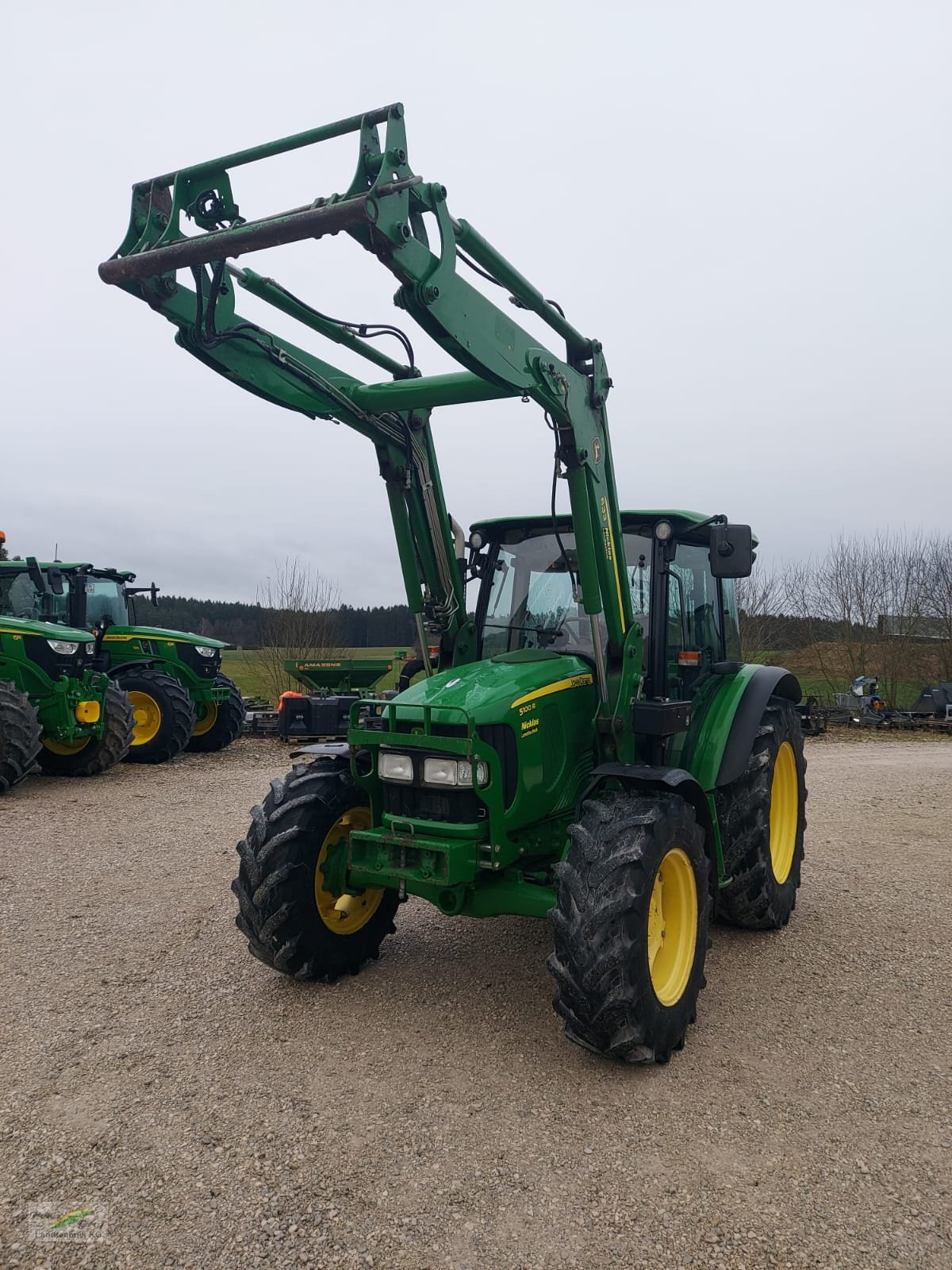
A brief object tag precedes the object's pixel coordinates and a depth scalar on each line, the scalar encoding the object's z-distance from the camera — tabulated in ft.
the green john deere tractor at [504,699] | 11.24
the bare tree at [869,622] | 79.71
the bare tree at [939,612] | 78.43
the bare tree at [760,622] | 79.71
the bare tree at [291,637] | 71.20
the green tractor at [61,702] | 30.83
